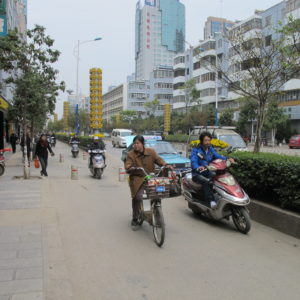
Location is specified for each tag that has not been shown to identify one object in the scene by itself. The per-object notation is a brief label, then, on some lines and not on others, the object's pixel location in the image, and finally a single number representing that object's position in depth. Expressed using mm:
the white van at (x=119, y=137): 38909
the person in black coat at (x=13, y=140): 27439
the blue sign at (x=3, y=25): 9250
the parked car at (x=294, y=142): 34906
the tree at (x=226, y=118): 50481
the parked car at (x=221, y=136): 15281
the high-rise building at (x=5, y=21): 9320
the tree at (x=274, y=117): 41500
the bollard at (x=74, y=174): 13078
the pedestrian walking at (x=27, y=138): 15597
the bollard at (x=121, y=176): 12883
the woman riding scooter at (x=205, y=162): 6367
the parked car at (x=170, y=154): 11547
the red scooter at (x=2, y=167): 13539
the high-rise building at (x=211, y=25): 130812
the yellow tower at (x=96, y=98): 30469
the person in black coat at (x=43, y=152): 13391
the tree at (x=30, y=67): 13031
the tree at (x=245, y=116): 43656
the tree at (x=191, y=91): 53750
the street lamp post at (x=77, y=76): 33719
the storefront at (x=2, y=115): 23456
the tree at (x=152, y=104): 74662
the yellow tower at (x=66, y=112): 84312
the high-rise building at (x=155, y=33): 157500
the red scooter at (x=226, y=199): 5977
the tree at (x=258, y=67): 9008
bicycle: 5273
